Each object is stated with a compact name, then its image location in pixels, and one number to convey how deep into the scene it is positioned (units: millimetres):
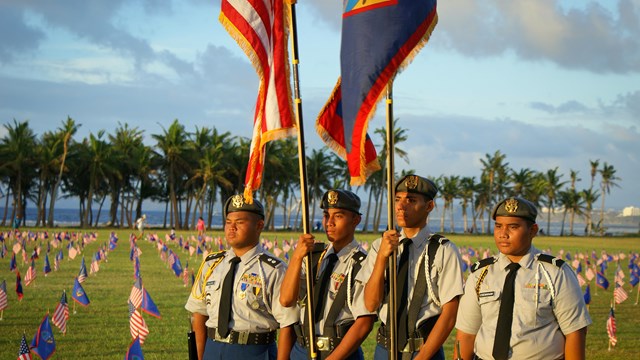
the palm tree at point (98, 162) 77438
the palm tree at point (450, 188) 115812
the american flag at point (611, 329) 12539
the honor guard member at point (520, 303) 4914
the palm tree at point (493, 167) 107938
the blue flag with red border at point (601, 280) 20688
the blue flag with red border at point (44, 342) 9086
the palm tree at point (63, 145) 73750
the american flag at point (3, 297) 13523
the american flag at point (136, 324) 9909
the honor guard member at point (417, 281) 5082
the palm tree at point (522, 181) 107312
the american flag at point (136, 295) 12156
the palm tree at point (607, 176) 113812
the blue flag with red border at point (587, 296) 15308
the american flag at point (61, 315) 12070
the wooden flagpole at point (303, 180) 4949
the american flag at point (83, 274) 17438
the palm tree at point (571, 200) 117775
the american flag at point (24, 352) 7909
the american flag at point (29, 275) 18500
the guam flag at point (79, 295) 13570
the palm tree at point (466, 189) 115125
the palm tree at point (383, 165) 83688
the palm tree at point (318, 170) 90625
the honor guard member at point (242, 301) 5754
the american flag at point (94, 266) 22484
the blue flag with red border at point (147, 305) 11978
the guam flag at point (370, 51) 4945
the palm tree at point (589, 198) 116938
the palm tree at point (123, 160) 81375
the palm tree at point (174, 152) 80750
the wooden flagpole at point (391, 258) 4617
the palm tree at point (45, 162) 74500
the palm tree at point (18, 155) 73812
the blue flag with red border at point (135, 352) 7594
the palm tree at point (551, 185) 112500
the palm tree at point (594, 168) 113500
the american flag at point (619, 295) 17453
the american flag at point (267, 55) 5531
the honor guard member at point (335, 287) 5293
